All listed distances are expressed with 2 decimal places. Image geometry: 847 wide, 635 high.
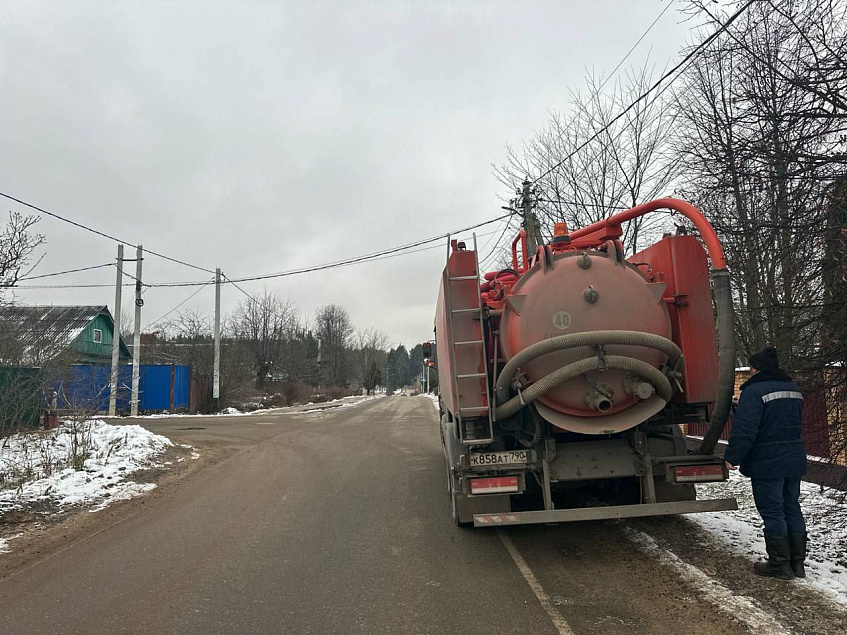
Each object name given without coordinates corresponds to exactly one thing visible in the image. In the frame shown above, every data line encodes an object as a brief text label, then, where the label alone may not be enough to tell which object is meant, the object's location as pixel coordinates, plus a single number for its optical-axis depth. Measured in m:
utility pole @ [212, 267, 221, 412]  28.05
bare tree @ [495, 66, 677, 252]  13.48
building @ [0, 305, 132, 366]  11.53
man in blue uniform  4.29
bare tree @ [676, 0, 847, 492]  4.77
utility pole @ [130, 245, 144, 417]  24.34
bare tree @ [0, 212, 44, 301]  11.27
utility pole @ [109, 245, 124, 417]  24.31
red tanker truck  4.77
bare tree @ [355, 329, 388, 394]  72.88
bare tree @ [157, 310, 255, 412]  29.97
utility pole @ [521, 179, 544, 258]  12.29
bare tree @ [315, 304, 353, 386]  68.12
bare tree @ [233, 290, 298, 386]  43.88
